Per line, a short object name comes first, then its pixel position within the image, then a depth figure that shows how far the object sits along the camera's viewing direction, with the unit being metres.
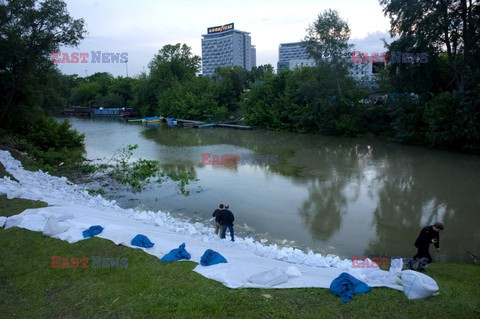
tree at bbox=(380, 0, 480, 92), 23.45
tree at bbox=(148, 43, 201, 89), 64.56
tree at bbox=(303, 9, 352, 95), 32.12
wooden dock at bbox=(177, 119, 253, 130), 42.38
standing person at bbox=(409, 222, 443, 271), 7.37
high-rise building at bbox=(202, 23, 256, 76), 144.86
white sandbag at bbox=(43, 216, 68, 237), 8.00
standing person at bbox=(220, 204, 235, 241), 9.52
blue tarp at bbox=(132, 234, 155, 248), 7.50
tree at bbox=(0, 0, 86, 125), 20.38
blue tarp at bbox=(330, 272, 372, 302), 5.49
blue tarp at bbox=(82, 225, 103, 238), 7.99
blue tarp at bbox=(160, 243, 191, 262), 6.93
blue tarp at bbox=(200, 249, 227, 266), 6.67
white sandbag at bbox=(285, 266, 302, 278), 6.18
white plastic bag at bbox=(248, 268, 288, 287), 5.90
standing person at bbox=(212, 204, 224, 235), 9.66
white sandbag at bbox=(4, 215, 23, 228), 8.54
